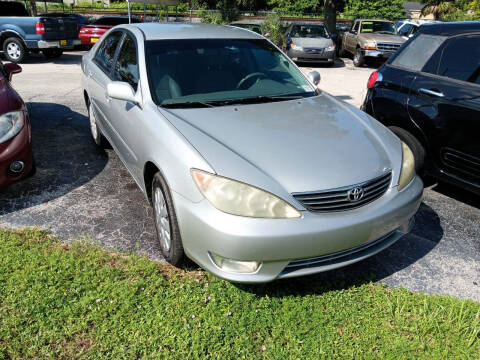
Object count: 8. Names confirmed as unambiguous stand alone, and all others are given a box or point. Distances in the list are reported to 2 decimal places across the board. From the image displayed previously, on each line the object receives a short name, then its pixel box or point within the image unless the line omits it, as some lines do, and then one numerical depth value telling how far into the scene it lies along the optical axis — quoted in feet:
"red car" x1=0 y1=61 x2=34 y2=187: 11.65
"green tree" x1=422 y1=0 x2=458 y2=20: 118.11
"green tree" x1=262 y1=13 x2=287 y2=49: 59.41
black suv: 11.70
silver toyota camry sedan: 7.48
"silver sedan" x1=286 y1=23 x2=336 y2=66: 43.04
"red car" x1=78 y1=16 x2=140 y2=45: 48.57
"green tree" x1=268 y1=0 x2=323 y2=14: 127.32
